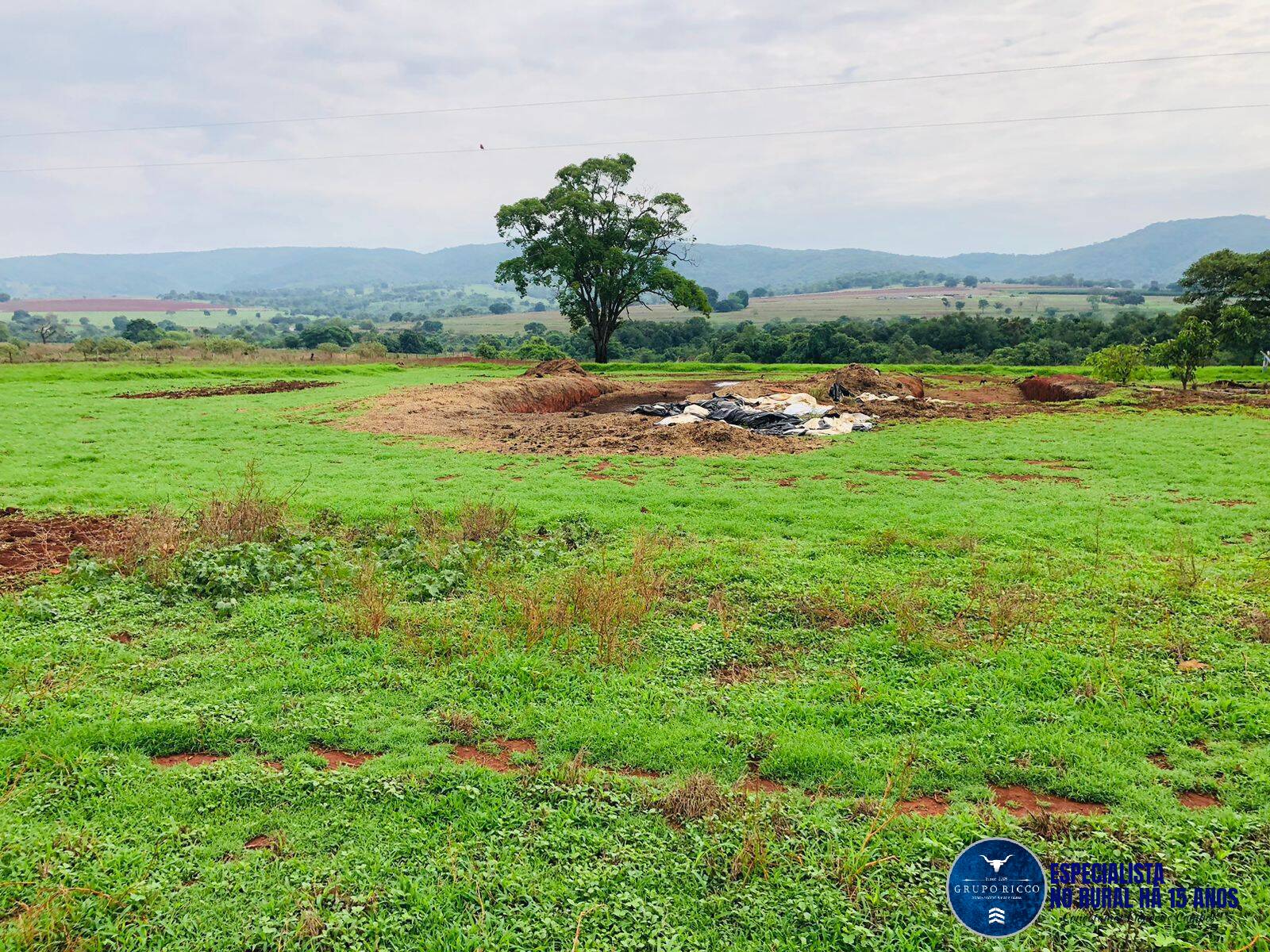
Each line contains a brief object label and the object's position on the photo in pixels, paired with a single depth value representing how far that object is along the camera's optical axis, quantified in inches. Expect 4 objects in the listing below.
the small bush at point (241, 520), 342.0
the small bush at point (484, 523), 366.3
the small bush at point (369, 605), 259.1
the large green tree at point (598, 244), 1536.7
